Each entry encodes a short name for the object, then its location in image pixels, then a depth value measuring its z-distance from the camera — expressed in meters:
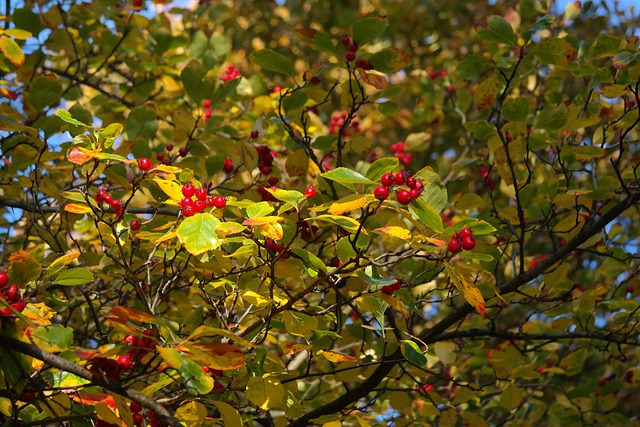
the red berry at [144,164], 1.27
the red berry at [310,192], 1.24
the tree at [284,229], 1.21
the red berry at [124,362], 1.19
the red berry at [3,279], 1.22
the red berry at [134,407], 1.26
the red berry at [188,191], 1.23
